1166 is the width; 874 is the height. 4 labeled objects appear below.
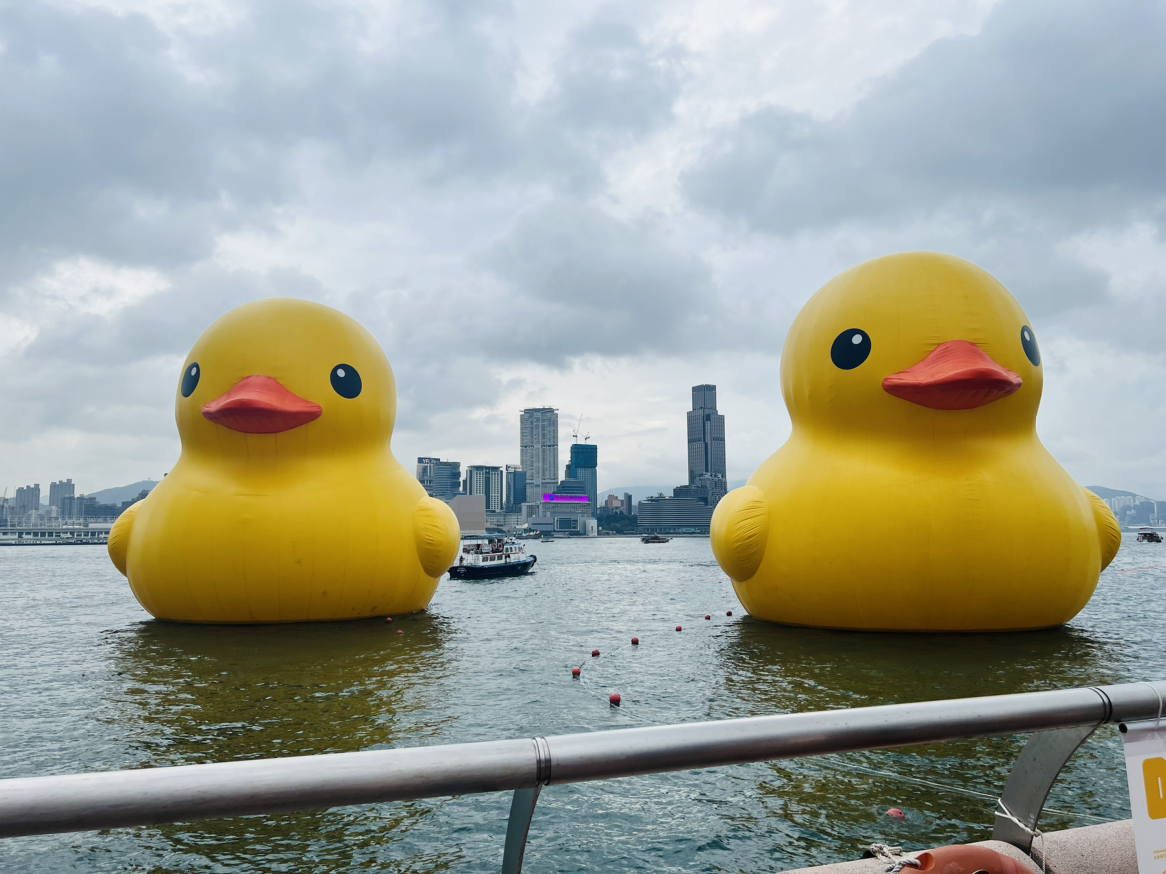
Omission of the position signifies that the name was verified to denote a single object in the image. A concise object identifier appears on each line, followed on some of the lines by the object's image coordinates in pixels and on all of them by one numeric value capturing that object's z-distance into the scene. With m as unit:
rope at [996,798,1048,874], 6.54
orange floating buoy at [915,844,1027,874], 6.28
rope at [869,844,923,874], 6.09
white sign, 6.08
